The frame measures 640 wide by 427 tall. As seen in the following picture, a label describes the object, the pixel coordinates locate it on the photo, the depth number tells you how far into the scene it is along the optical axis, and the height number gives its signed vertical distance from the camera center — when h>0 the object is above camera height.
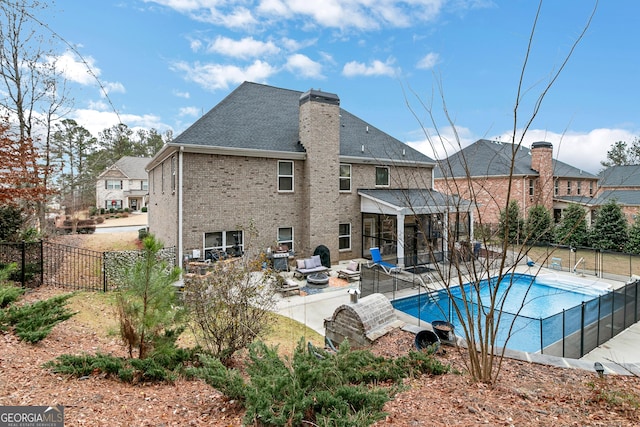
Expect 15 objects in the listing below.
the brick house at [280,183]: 13.99 +1.39
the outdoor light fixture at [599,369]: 4.70 -2.28
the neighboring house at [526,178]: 26.66 +2.75
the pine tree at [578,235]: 22.91 -1.78
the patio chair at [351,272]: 14.12 -2.60
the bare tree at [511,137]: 3.72 +1.01
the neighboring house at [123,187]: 47.84 +3.79
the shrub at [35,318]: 5.38 -1.78
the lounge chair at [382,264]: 14.60 -2.42
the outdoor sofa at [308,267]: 14.17 -2.39
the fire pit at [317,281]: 13.15 -2.73
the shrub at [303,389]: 2.92 -1.76
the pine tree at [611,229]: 22.16 -1.29
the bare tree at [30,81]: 13.79 +6.26
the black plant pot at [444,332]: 6.45 -2.34
